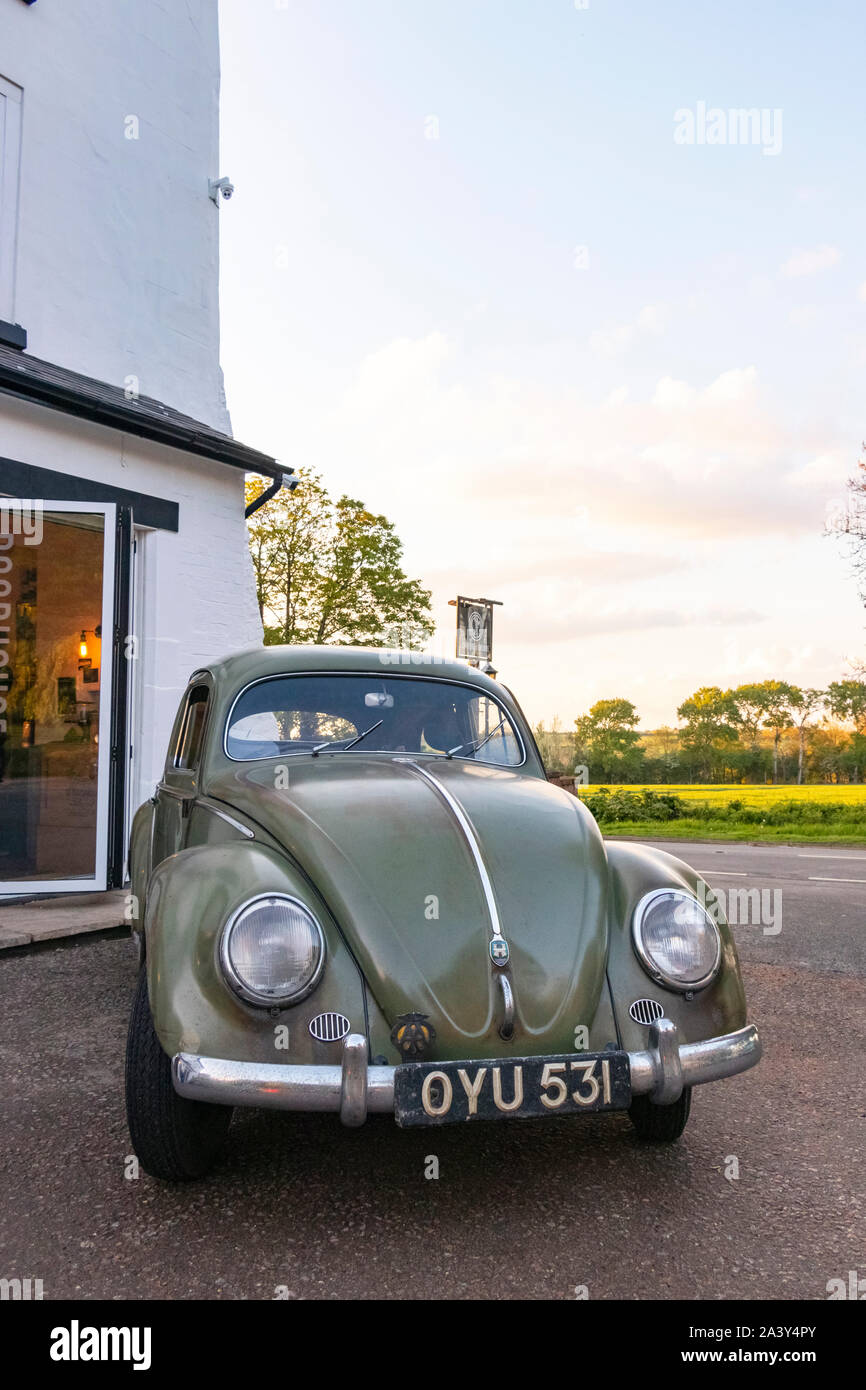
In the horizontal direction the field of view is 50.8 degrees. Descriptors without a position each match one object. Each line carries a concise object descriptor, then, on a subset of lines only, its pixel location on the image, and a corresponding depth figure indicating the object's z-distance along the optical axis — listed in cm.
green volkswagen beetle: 227
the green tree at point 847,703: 2712
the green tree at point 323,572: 2470
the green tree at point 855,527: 2047
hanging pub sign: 1143
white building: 704
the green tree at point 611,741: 4762
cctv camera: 952
